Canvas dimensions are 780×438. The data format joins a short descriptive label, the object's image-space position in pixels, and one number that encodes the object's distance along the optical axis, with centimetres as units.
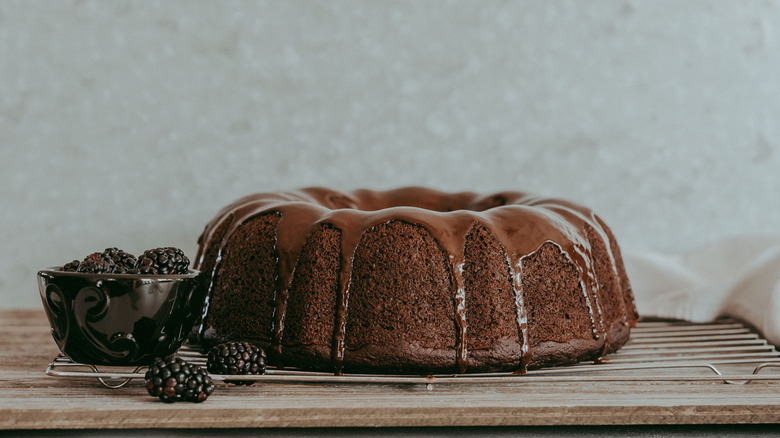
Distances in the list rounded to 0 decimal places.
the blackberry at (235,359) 101
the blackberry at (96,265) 101
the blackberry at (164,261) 102
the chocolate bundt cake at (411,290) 104
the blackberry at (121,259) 103
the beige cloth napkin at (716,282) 117
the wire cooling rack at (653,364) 100
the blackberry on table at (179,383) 97
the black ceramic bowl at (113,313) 101
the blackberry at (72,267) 102
